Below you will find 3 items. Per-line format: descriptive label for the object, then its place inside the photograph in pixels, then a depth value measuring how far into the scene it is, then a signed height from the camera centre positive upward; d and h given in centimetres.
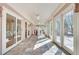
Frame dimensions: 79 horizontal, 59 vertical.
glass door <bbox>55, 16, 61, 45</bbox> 387 +13
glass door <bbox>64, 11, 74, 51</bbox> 248 -7
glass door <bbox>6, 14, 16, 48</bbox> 283 -7
